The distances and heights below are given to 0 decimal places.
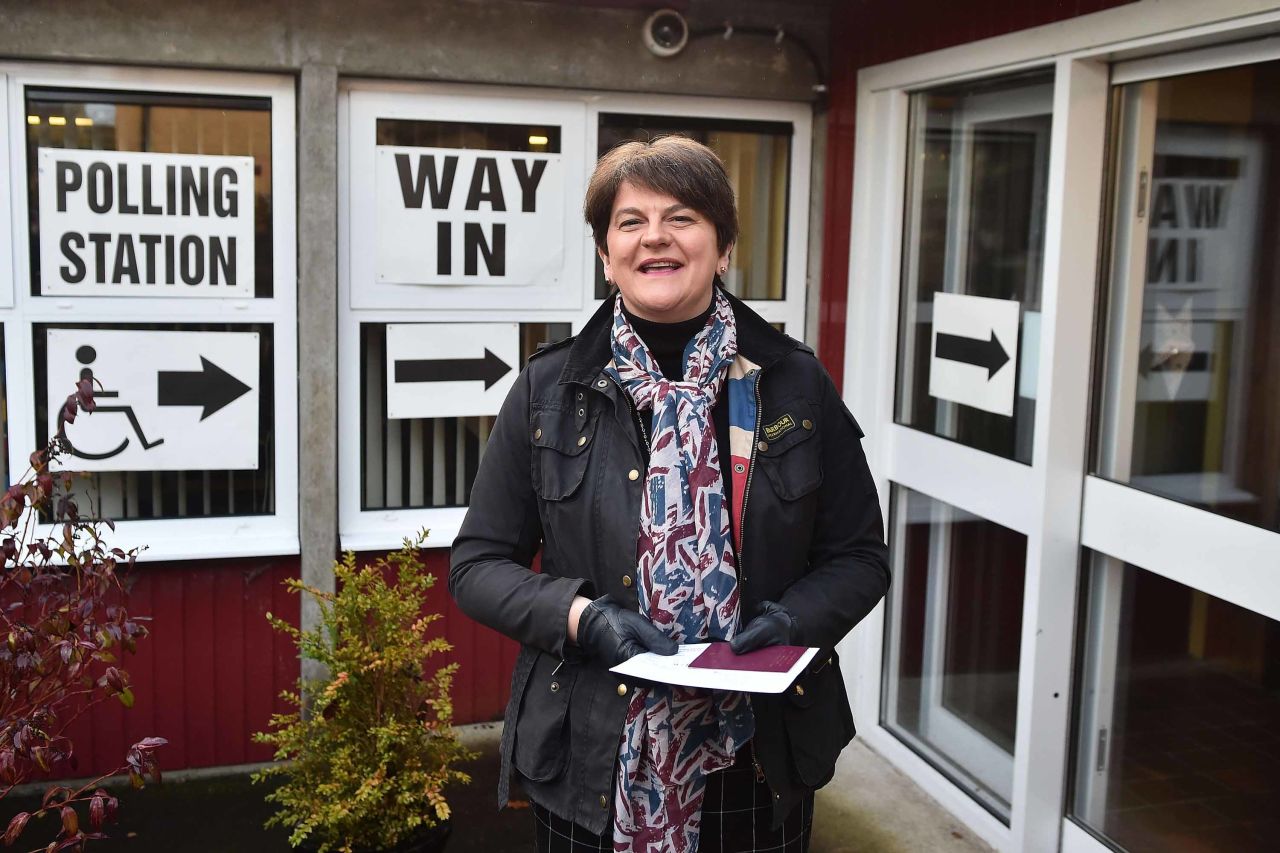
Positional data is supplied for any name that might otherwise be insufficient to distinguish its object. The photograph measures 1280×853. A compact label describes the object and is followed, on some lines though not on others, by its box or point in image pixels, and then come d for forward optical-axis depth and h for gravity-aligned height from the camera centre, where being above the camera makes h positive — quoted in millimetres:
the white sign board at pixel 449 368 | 4859 -371
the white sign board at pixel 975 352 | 4129 -225
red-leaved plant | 2746 -865
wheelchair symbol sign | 4496 -482
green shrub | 3701 -1388
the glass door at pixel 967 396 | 4086 -378
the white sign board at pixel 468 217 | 4754 +200
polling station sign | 4426 +130
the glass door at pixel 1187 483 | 3297 -524
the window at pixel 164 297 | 4422 -124
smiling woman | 2105 -443
